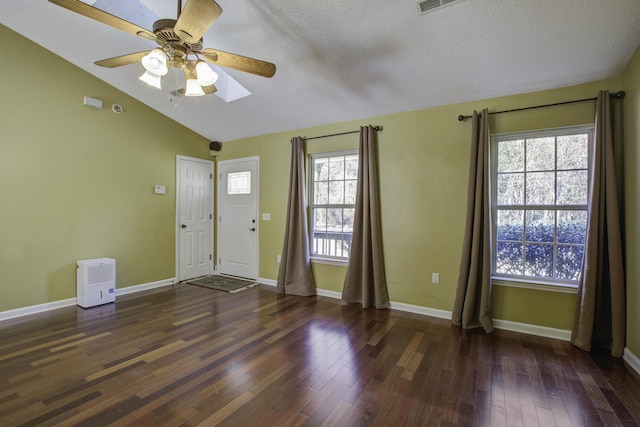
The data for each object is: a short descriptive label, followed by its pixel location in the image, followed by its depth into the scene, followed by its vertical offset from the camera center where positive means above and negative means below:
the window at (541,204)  2.90 +0.11
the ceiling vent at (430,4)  2.23 +1.62
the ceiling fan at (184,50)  1.77 +1.18
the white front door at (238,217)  5.06 -0.13
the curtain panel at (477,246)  3.05 -0.34
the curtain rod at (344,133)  3.83 +1.12
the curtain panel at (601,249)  2.55 -0.30
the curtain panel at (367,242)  3.74 -0.39
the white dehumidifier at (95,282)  3.63 -0.94
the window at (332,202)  4.18 +0.14
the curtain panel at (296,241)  4.35 -0.46
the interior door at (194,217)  4.99 -0.13
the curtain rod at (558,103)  2.63 +1.11
